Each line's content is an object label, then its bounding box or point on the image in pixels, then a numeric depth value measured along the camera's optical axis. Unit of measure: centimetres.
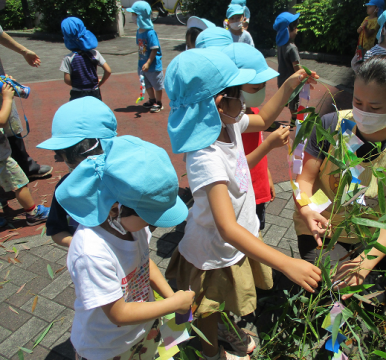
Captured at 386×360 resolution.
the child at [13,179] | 343
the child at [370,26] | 752
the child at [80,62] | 496
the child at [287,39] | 600
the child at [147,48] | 688
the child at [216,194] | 170
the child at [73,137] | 200
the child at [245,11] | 710
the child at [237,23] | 657
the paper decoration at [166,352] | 170
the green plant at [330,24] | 1126
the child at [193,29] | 468
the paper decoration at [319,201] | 202
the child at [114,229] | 134
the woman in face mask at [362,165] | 187
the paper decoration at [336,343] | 173
